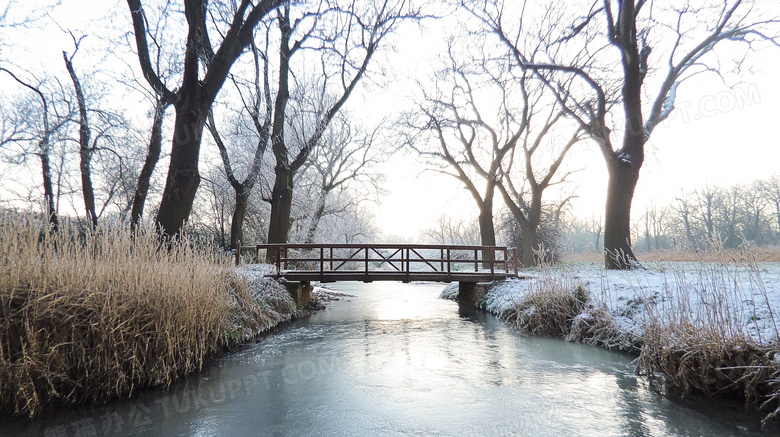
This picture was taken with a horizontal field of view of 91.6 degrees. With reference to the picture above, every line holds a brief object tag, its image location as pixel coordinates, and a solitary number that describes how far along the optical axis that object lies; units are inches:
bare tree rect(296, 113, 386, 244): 655.6
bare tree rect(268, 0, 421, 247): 408.5
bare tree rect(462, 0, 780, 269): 342.0
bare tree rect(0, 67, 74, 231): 480.1
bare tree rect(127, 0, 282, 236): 258.4
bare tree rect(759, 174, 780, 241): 1158.3
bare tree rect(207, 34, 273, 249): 451.8
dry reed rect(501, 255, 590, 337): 256.2
